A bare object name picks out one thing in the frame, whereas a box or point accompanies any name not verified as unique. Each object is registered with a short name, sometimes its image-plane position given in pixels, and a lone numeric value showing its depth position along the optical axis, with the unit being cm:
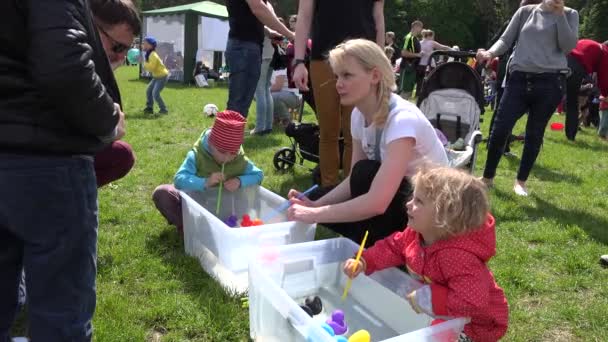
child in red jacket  160
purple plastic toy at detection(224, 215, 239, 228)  278
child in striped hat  259
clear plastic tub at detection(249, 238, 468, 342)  174
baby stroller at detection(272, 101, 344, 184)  418
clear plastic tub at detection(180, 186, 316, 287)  215
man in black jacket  111
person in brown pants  301
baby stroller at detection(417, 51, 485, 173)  387
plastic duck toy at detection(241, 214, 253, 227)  264
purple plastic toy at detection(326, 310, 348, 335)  188
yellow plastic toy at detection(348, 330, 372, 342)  165
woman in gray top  377
